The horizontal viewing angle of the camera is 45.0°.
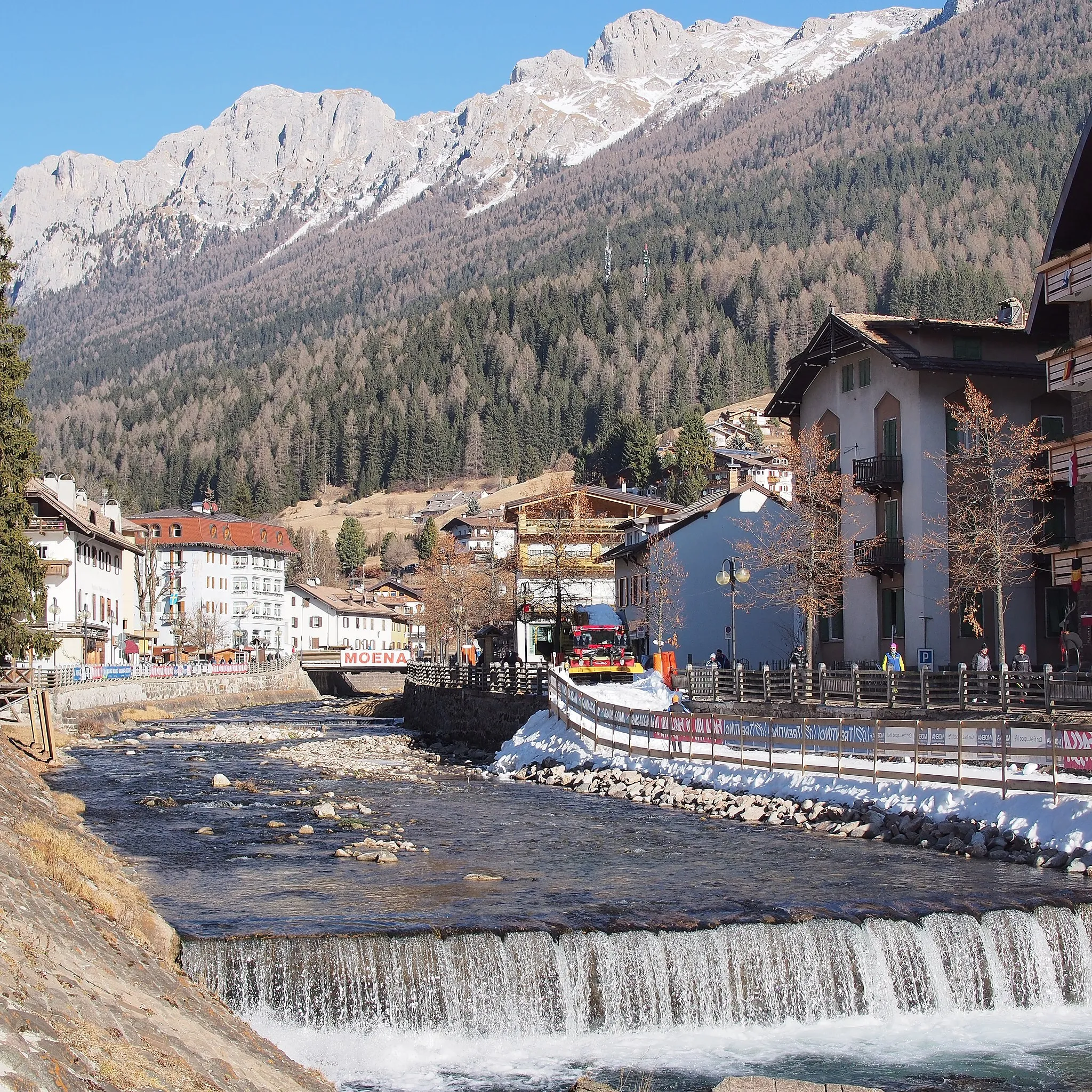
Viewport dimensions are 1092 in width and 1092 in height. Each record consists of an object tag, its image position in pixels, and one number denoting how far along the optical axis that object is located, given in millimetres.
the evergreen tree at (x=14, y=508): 47344
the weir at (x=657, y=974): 18812
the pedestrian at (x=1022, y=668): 35938
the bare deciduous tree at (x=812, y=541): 53250
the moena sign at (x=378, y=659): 135750
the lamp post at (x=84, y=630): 84438
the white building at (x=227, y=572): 146000
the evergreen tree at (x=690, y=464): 154375
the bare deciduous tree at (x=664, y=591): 71062
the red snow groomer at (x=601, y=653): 58625
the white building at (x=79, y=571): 82562
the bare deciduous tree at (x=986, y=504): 46625
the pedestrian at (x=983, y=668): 36938
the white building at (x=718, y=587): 66250
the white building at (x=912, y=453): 51062
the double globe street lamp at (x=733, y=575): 48753
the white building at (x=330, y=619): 164375
